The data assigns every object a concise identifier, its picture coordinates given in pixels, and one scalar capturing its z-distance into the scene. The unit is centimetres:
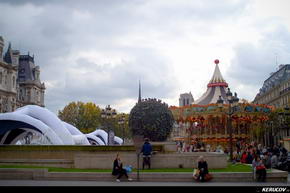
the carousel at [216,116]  3875
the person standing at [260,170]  1570
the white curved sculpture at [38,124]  2845
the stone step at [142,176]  1568
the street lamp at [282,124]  5106
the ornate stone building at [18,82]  7775
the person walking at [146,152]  1755
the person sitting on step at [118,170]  1588
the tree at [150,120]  2030
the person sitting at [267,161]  1973
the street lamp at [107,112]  3728
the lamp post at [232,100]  2778
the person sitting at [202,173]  1542
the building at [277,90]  6550
